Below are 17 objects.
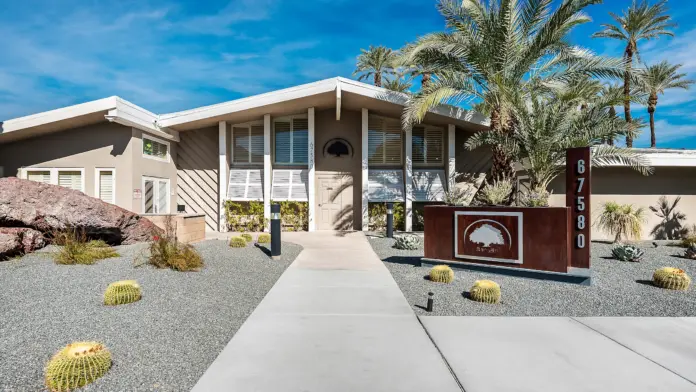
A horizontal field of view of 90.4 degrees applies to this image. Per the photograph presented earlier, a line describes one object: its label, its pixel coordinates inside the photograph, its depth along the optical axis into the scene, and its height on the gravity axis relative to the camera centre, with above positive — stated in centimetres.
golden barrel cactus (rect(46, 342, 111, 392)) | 271 -138
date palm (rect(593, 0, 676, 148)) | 1988 +1000
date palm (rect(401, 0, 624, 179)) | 943 +417
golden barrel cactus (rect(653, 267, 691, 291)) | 590 -143
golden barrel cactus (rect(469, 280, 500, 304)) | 510 -144
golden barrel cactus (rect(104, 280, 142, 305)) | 471 -134
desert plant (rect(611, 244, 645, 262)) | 819 -135
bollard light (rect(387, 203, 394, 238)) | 1241 -86
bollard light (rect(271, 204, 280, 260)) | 817 -88
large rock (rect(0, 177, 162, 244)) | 765 -35
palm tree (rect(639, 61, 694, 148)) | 2203 +758
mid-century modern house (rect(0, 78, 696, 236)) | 1174 +148
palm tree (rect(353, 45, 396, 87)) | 2436 +967
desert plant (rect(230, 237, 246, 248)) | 977 -132
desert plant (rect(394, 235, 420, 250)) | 995 -134
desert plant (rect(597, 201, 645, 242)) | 1076 -77
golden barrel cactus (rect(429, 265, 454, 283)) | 634 -145
